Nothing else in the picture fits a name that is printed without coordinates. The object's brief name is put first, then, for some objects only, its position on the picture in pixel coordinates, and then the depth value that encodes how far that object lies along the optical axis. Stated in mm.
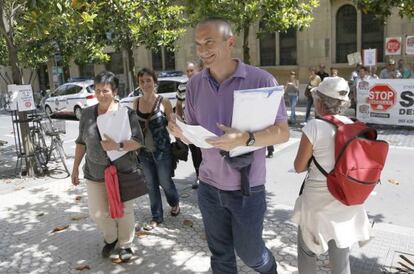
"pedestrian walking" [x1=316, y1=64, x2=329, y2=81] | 15106
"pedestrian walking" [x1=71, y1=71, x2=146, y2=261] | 3799
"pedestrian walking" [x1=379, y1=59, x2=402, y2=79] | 13376
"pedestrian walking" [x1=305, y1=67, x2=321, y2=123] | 12652
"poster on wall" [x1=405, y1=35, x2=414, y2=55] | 14102
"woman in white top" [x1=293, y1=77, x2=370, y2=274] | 2746
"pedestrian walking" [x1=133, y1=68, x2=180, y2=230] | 4555
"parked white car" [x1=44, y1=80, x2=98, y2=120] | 17516
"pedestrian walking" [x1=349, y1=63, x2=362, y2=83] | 14142
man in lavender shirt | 2543
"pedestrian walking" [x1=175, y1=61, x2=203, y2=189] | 5477
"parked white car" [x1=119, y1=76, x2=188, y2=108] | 15625
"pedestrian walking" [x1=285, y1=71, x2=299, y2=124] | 13180
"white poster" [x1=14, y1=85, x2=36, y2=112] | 7340
